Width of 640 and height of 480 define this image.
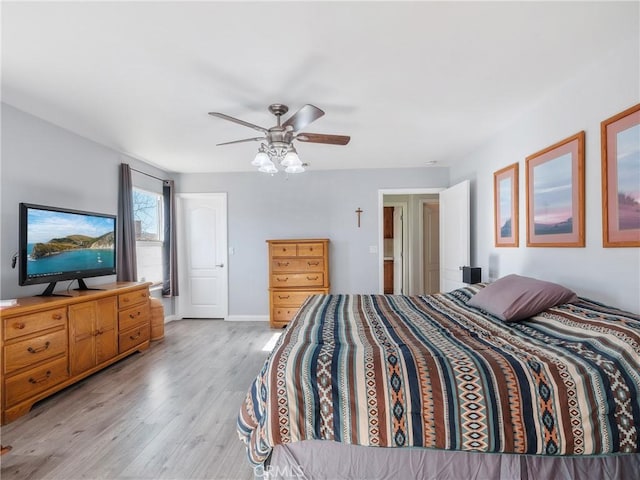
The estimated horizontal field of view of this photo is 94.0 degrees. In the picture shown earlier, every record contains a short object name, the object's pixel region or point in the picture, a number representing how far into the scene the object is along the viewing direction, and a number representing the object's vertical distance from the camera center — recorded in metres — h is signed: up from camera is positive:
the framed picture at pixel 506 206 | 2.86 +0.33
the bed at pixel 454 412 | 1.23 -0.74
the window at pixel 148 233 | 4.32 +0.13
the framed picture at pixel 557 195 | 2.07 +0.33
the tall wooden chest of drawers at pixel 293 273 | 4.40 -0.49
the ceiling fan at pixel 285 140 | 2.26 +0.82
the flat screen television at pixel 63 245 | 2.45 -0.03
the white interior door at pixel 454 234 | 3.70 +0.05
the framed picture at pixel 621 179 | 1.66 +0.34
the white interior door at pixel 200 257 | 5.01 -0.27
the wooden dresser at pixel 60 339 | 2.15 -0.84
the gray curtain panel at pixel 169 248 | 4.68 -0.11
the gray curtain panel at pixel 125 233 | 3.71 +0.11
